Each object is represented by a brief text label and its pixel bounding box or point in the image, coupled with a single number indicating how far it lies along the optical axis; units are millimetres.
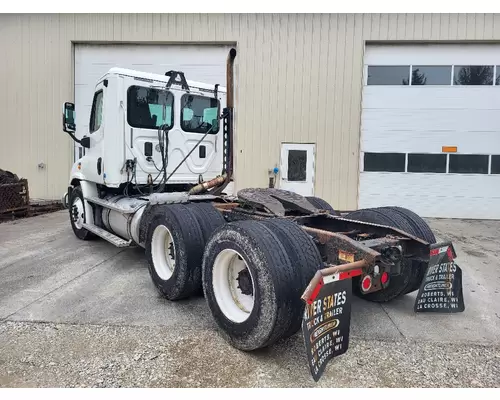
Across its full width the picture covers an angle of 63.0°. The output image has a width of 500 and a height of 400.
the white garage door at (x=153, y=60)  12758
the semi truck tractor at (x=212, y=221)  2896
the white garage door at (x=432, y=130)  12039
